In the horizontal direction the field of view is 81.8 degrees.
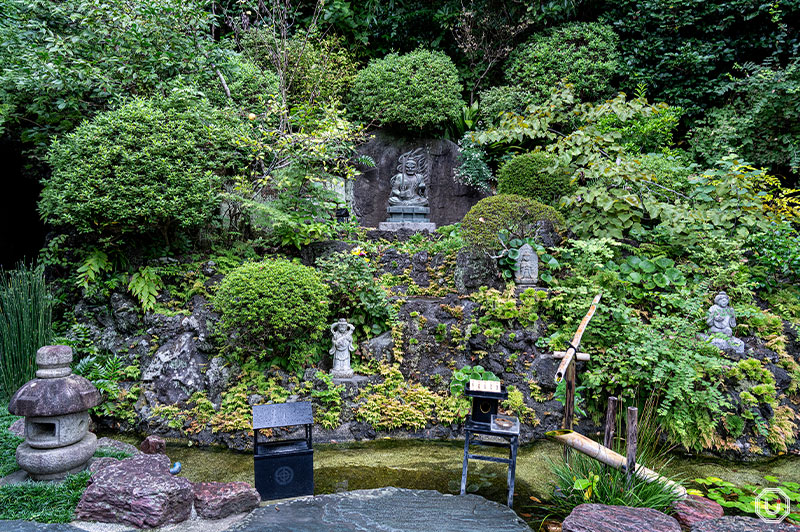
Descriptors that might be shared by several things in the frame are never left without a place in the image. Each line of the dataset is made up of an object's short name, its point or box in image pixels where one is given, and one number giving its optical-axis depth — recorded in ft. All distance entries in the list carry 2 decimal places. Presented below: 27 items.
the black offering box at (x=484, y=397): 12.81
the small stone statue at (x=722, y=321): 17.76
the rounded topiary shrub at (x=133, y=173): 18.98
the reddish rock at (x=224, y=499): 11.61
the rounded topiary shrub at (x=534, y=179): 27.35
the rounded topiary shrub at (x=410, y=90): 33.53
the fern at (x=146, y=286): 20.04
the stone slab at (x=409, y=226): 30.73
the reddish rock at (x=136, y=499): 10.96
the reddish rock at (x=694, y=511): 10.89
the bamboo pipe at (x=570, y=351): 12.09
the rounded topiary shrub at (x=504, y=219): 21.45
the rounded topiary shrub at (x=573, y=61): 32.73
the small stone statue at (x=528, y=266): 20.74
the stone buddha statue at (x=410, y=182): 32.27
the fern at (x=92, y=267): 19.93
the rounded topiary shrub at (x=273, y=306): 17.66
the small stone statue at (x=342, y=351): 18.60
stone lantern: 11.95
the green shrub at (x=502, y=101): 33.09
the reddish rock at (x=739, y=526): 9.53
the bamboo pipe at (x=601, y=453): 11.41
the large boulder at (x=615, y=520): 9.62
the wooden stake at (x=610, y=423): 12.43
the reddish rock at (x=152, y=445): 14.47
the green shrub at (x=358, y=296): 20.07
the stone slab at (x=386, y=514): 11.37
